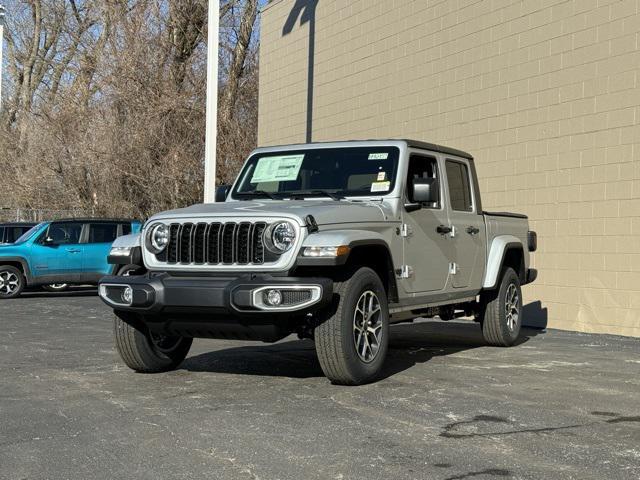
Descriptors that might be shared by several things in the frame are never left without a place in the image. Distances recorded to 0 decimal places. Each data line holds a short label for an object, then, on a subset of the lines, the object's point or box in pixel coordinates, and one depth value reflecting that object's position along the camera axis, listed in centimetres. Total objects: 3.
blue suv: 1933
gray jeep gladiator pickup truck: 713
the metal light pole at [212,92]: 1612
